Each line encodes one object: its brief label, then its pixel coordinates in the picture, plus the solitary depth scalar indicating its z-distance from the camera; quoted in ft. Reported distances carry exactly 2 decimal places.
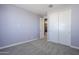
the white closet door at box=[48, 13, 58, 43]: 9.14
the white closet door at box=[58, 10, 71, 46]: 7.51
